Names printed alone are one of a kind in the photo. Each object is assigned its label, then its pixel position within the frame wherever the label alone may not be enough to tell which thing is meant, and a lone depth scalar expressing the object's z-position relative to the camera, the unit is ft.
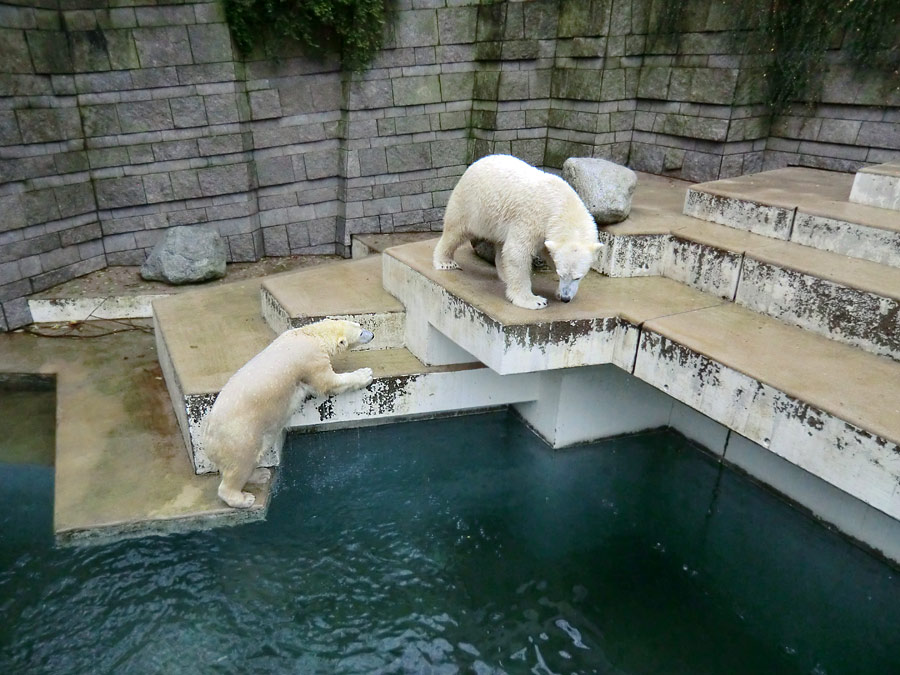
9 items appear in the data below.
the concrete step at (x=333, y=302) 17.06
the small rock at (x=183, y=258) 22.85
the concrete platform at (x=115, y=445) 13.15
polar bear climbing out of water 12.80
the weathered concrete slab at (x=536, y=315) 13.25
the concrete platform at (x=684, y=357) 10.03
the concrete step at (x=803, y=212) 14.66
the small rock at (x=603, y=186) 17.01
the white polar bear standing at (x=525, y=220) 12.88
